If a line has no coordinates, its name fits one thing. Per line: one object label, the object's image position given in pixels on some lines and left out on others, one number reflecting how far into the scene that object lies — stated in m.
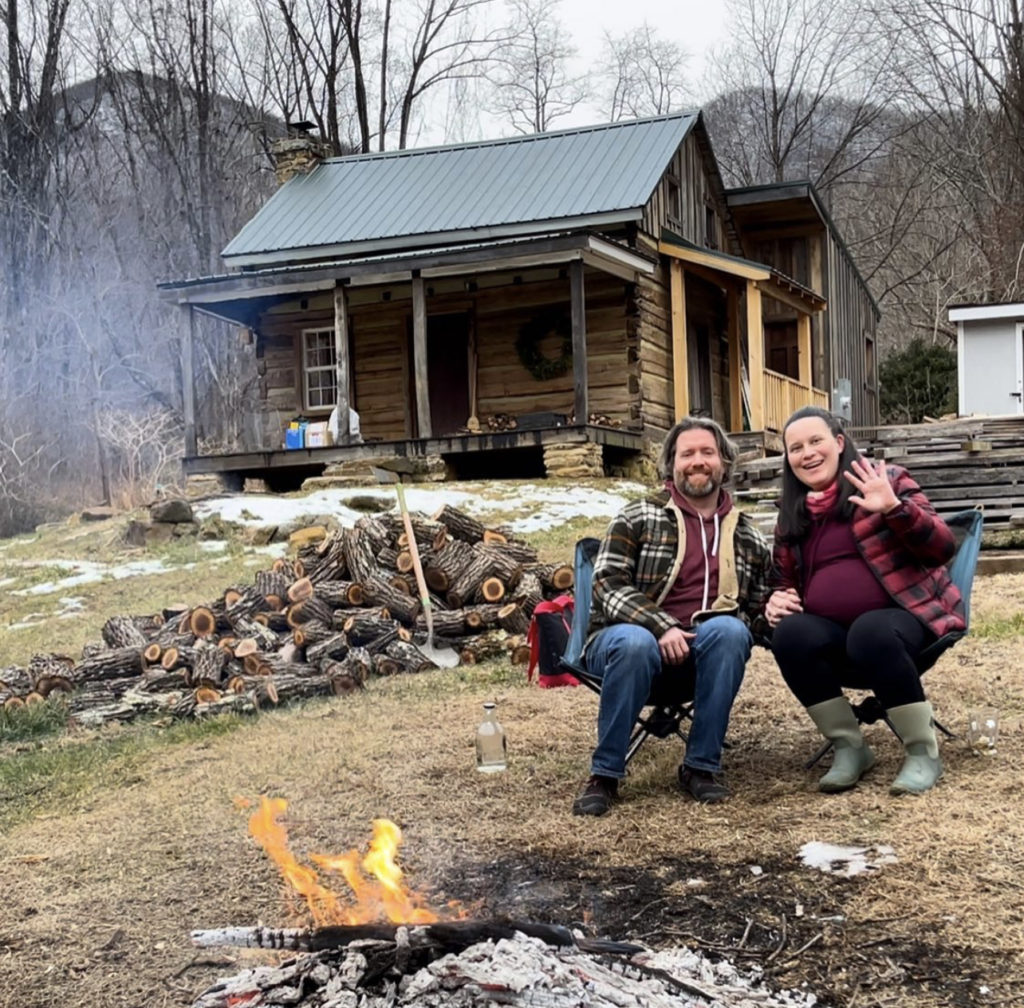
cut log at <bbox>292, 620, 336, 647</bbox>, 7.57
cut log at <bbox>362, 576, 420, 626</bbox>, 7.88
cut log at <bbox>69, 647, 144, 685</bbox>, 7.64
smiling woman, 3.87
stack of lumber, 10.14
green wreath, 17.11
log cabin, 15.93
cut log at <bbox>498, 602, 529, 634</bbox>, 7.80
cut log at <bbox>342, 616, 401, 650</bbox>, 7.56
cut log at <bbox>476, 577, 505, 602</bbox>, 8.01
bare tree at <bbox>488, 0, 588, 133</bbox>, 32.75
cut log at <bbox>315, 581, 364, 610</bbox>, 7.93
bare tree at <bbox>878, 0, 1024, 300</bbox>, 27.53
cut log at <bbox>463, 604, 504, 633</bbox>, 7.79
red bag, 6.16
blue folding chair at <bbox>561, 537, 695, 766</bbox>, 4.26
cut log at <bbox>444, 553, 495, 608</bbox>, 8.07
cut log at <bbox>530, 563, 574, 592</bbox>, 8.31
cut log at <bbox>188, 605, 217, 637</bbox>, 7.90
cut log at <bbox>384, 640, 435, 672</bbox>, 7.44
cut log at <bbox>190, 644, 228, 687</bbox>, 7.12
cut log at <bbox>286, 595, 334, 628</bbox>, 7.80
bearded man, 4.04
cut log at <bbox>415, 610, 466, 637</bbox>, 7.77
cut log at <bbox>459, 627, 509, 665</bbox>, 7.57
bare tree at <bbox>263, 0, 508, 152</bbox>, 28.70
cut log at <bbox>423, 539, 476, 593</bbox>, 8.20
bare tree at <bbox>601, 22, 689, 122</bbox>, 33.72
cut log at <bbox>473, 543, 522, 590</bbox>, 8.15
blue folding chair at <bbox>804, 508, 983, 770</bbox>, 4.08
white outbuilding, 19.83
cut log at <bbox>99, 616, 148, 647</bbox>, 7.97
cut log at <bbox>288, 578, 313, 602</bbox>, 7.94
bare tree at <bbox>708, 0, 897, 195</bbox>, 30.73
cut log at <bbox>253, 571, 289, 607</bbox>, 8.04
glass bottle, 4.82
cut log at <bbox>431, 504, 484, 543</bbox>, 8.77
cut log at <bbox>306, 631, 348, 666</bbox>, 7.40
